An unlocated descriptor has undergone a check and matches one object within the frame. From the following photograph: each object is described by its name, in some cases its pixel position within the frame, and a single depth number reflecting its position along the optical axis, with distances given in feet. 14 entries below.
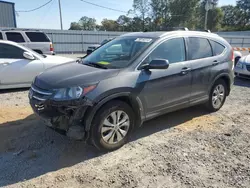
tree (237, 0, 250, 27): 227.81
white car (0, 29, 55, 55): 35.65
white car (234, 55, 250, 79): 27.12
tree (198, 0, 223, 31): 219.20
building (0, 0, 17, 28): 70.69
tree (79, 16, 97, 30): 262.02
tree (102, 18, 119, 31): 226.38
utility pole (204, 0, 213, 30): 69.83
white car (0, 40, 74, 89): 20.97
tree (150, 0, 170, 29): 194.18
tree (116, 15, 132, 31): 206.69
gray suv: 10.28
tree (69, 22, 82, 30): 258.67
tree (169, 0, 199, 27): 189.78
